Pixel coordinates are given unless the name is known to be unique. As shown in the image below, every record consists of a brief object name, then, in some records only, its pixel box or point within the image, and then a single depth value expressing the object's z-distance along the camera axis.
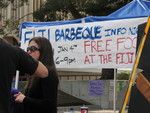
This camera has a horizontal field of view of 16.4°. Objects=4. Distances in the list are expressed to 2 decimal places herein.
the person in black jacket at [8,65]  3.34
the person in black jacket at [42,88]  4.57
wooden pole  4.25
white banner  7.89
